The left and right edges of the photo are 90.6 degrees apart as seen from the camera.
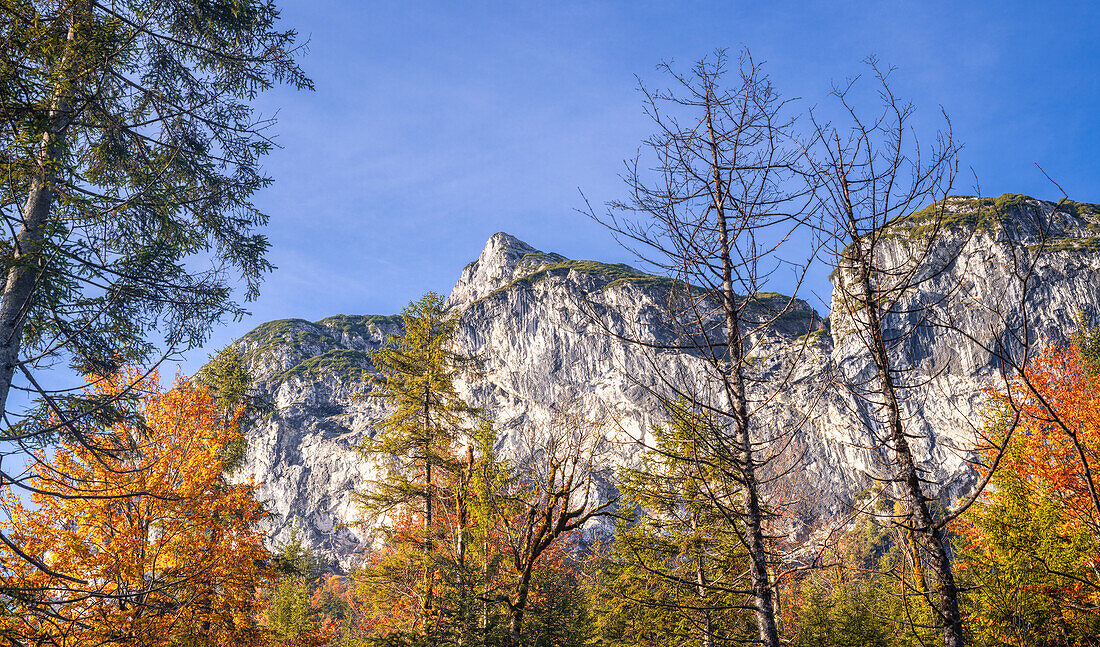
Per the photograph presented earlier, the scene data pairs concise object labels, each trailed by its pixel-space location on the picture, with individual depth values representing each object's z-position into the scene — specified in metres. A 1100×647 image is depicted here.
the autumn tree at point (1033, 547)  12.60
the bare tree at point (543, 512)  8.59
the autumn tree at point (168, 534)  8.69
